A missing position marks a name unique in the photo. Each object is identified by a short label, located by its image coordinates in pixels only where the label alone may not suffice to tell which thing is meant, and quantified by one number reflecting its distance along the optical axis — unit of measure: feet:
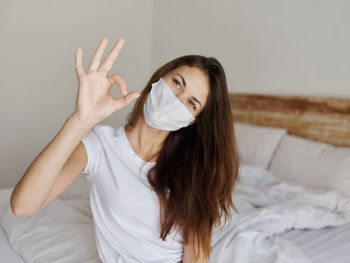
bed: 4.07
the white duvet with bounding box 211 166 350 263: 4.00
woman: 3.29
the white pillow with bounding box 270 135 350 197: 5.86
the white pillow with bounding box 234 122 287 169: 7.08
